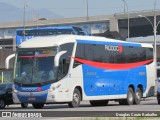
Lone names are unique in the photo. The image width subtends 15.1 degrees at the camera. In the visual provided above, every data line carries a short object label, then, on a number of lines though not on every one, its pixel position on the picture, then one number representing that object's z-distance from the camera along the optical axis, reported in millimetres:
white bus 27266
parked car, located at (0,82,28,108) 33656
